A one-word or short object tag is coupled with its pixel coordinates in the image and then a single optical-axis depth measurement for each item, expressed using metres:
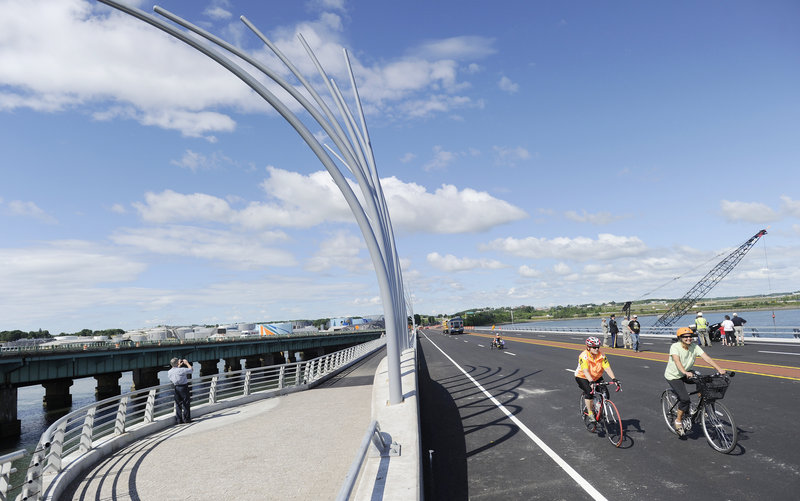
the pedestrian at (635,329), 23.98
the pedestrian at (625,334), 26.81
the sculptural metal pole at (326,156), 10.45
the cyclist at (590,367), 8.31
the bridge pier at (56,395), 41.41
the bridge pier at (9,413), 29.69
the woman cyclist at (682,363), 7.66
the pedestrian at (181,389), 12.59
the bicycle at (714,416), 7.04
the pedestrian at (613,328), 27.35
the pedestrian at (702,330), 24.12
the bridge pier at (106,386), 46.98
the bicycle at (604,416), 8.33
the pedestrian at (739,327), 24.08
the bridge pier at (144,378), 48.56
